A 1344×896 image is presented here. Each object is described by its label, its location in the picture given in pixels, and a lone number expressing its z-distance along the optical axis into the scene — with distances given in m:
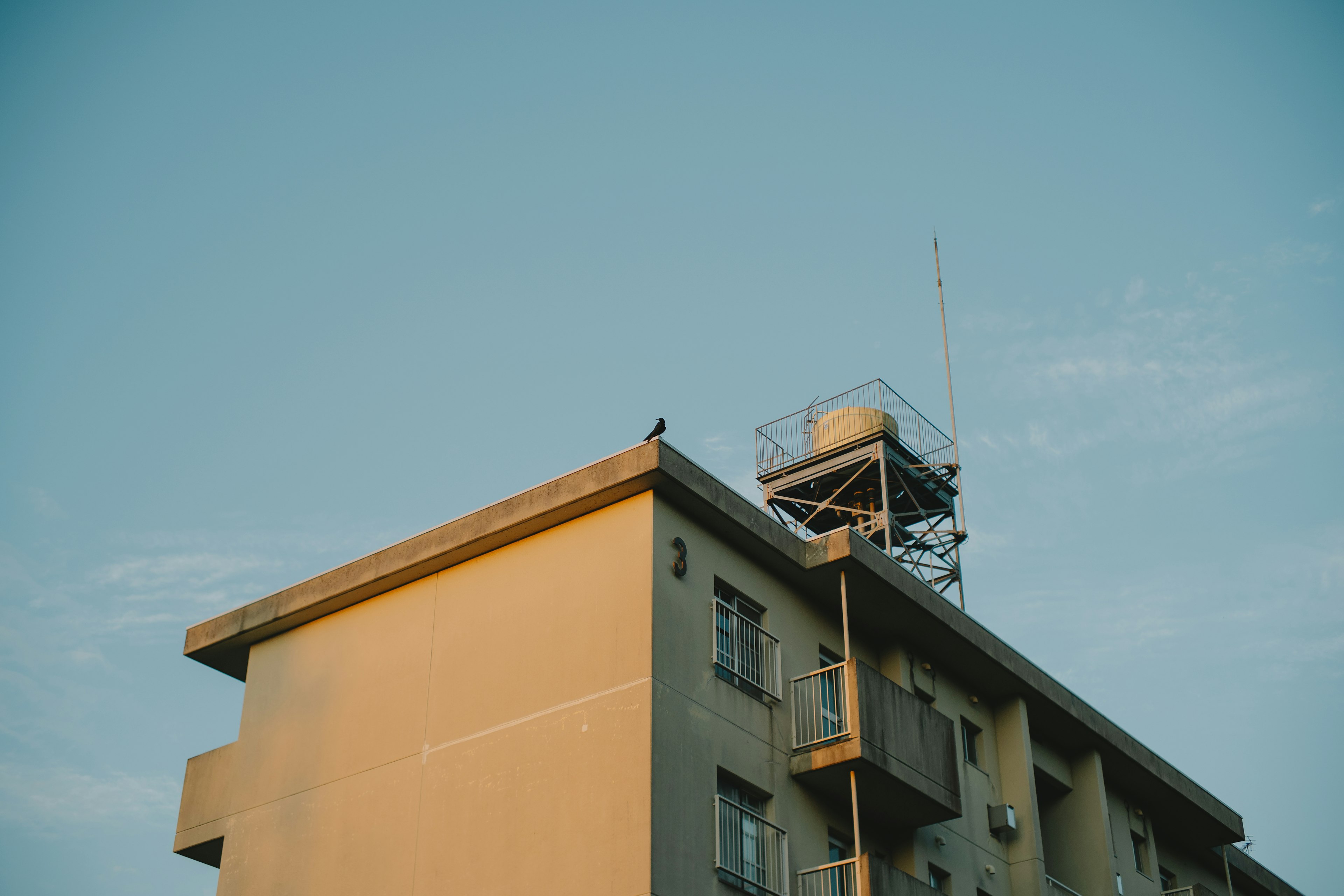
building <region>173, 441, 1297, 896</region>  20.55
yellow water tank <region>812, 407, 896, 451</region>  35.91
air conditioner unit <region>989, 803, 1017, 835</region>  26.73
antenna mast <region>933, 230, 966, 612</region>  35.88
